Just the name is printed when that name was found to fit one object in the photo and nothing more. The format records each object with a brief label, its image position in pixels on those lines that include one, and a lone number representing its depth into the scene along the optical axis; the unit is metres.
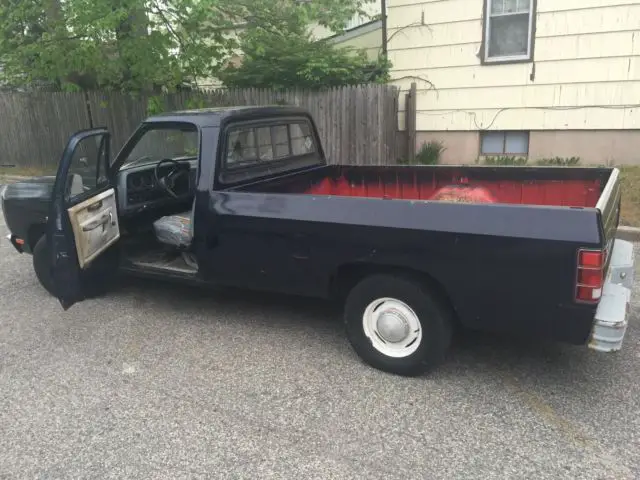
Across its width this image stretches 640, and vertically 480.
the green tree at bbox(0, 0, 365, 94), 7.80
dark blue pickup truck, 2.87
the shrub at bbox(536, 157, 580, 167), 8.47
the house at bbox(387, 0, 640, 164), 8.04
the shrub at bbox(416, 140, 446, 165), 9.38
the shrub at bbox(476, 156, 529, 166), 8.77
